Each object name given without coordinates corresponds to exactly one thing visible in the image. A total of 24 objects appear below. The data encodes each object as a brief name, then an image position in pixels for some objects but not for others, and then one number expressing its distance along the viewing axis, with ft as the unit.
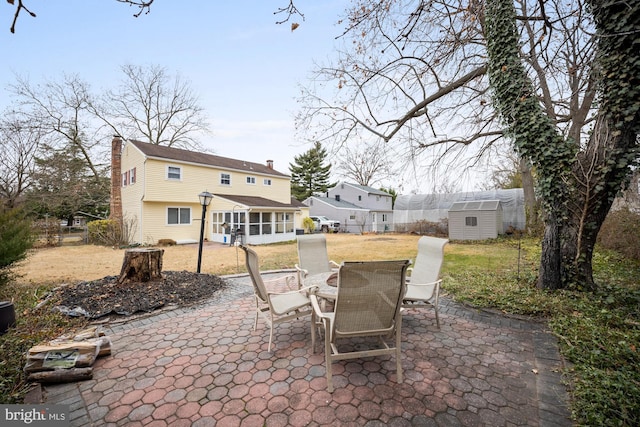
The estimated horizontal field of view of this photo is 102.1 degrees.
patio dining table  9.60
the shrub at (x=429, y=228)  59.87
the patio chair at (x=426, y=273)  11.29
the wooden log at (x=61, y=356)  7.96
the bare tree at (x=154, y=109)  60.49
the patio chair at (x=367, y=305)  7.22
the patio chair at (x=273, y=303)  9.55
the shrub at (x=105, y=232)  45.44
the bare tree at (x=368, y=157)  21.50
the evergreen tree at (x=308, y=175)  115.96
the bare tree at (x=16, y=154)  47.50
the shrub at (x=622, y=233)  21.79
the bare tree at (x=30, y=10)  5.53
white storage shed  47.21
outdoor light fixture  21.44
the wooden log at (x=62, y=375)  7.73
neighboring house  84.99
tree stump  16.72
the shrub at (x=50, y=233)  43.01
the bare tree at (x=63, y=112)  50.16
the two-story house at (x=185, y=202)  46.78
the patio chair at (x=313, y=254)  15.44
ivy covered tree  12.05
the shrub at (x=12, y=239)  15.10
